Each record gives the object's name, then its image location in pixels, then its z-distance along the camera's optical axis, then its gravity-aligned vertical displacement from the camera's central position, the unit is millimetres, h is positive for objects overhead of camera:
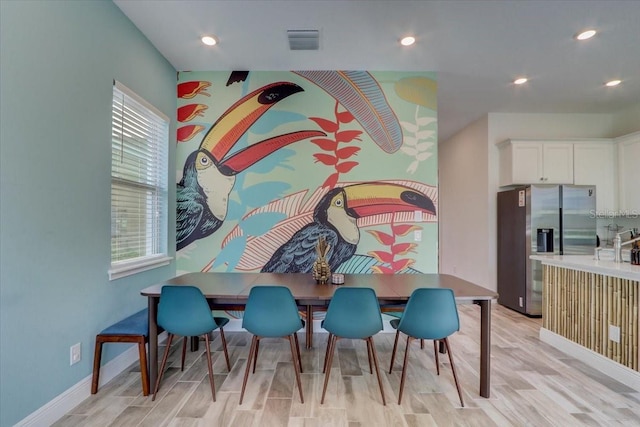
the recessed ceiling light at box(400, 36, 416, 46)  2844 +1749
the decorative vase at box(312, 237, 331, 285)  2584 -447
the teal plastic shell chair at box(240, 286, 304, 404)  2088 -699
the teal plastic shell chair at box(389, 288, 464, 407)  2045 -681
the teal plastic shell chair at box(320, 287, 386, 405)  2070 -693
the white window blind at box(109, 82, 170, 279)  2516 +313
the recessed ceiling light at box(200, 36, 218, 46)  2864 +1756
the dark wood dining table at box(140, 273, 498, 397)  2180 -577
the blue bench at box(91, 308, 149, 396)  2162 -919
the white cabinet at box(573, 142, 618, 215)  4371 +807
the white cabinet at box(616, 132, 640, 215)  4125 +670
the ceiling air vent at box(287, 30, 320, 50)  2771 +1747
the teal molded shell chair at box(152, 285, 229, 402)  2105 -701
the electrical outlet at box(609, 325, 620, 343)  2486 -980
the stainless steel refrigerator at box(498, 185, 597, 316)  4082 -127
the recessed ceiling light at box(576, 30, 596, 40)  2695 +1721
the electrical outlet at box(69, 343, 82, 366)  2029 -965
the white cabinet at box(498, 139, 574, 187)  4367 +846
